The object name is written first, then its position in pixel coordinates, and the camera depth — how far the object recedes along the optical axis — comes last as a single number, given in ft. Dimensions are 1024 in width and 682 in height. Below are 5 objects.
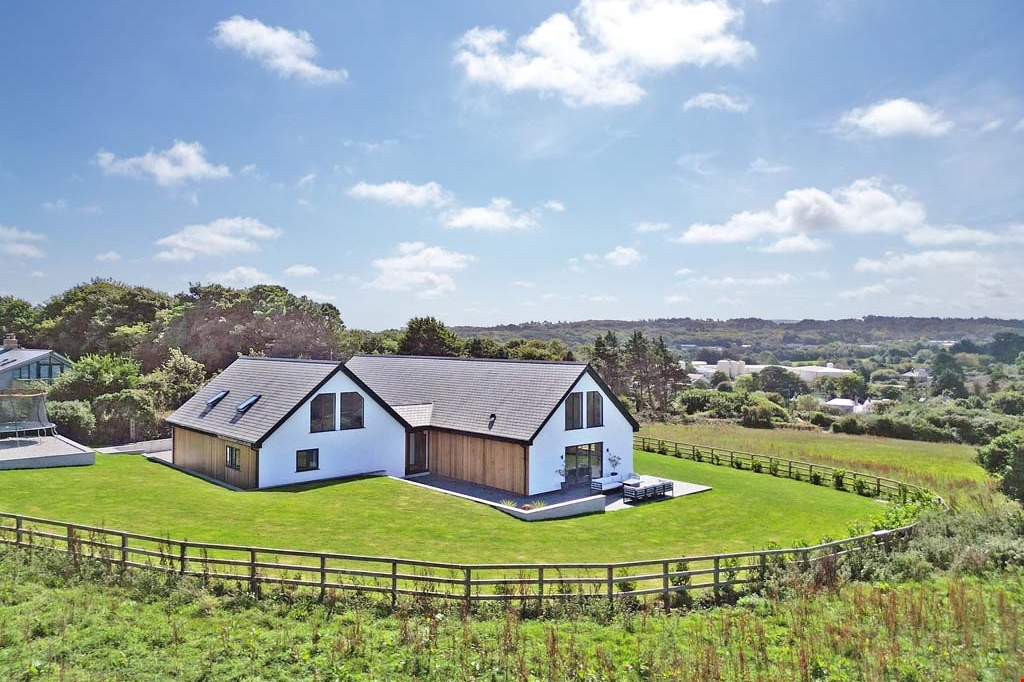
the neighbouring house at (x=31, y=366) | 122.93
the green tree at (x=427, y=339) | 213.87
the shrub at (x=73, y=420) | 105.09
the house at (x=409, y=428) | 78.07
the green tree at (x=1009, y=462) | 73.97
